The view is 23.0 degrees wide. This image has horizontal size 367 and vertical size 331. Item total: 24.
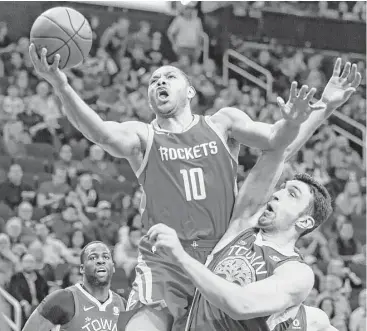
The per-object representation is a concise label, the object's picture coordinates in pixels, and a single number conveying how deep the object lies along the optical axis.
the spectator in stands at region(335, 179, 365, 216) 13.24
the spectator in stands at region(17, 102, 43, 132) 12.42
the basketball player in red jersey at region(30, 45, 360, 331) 4.91
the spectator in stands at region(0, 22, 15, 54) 14.32
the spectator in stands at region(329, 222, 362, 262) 12.40
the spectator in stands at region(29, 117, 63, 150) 12.42
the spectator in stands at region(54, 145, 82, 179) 11.92
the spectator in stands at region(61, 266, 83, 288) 9.59
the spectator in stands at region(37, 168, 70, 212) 11.02
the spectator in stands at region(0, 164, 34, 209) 10.95
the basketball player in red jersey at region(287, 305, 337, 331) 5.88
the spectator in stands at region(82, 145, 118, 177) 12.15
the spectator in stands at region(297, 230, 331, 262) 12.05
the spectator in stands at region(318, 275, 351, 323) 10.76
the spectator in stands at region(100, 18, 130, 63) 15.40
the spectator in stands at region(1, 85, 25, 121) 12.41
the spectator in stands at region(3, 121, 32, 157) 12.19
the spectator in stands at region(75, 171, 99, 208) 11.20
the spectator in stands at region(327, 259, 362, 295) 11.44
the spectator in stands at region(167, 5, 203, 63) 16.02
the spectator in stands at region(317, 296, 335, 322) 10.62
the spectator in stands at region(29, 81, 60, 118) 12.66
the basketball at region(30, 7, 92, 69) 5.04
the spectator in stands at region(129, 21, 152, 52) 15.58
